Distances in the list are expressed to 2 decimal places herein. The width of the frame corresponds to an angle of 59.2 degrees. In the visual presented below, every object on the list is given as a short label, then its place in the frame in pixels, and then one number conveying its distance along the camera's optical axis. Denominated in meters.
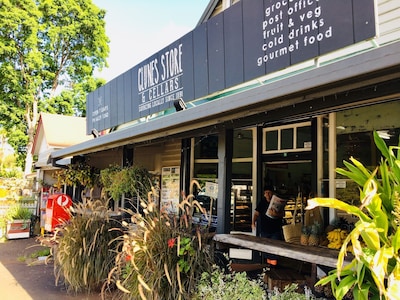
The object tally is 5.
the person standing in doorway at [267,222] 5.71
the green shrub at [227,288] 3.15
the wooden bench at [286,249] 2.84
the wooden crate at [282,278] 4.17
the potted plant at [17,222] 11.53
